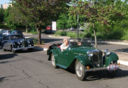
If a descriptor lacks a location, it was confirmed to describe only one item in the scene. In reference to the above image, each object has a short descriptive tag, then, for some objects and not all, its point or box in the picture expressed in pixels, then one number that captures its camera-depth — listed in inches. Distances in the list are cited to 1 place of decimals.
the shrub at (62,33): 1580.5
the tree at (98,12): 542.0
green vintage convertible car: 321.0
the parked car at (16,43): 715.4
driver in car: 406.9
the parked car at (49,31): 2094.9
